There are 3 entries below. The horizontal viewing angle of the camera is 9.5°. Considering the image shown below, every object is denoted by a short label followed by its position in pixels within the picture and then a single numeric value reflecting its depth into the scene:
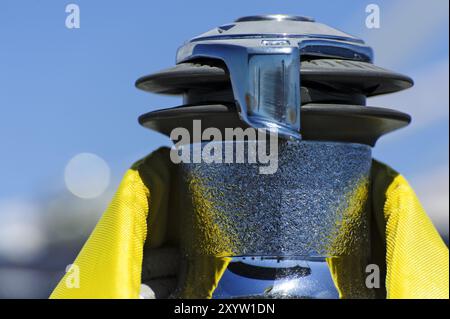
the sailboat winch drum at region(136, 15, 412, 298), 1.43
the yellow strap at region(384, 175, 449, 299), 1.42
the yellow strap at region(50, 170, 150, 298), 1.42
